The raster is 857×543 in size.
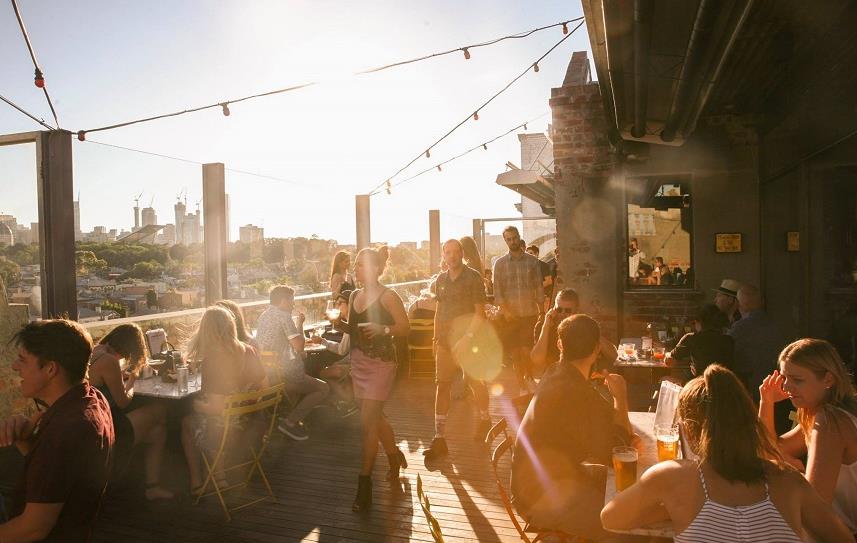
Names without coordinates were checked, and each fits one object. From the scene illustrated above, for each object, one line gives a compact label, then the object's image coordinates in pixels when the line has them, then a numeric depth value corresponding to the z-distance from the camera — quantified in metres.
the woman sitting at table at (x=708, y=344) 4.25
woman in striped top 1.65
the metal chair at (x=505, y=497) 2.47
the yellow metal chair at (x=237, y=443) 3.70
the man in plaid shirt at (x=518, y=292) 6.14
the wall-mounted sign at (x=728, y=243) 7.07
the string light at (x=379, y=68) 5.64
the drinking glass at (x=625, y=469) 2.21
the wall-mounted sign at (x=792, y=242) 6.00
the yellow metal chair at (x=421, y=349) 7.71
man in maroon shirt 1.89
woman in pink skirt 3.80
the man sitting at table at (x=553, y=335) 4.60
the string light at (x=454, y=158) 9.40
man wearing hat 5.69
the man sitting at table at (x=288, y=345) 5.20
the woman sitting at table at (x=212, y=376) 4.05
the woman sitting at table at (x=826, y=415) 2.04
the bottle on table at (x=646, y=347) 5.20
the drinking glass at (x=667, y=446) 2.44
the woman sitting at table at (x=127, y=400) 3.73
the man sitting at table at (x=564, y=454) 2.43
